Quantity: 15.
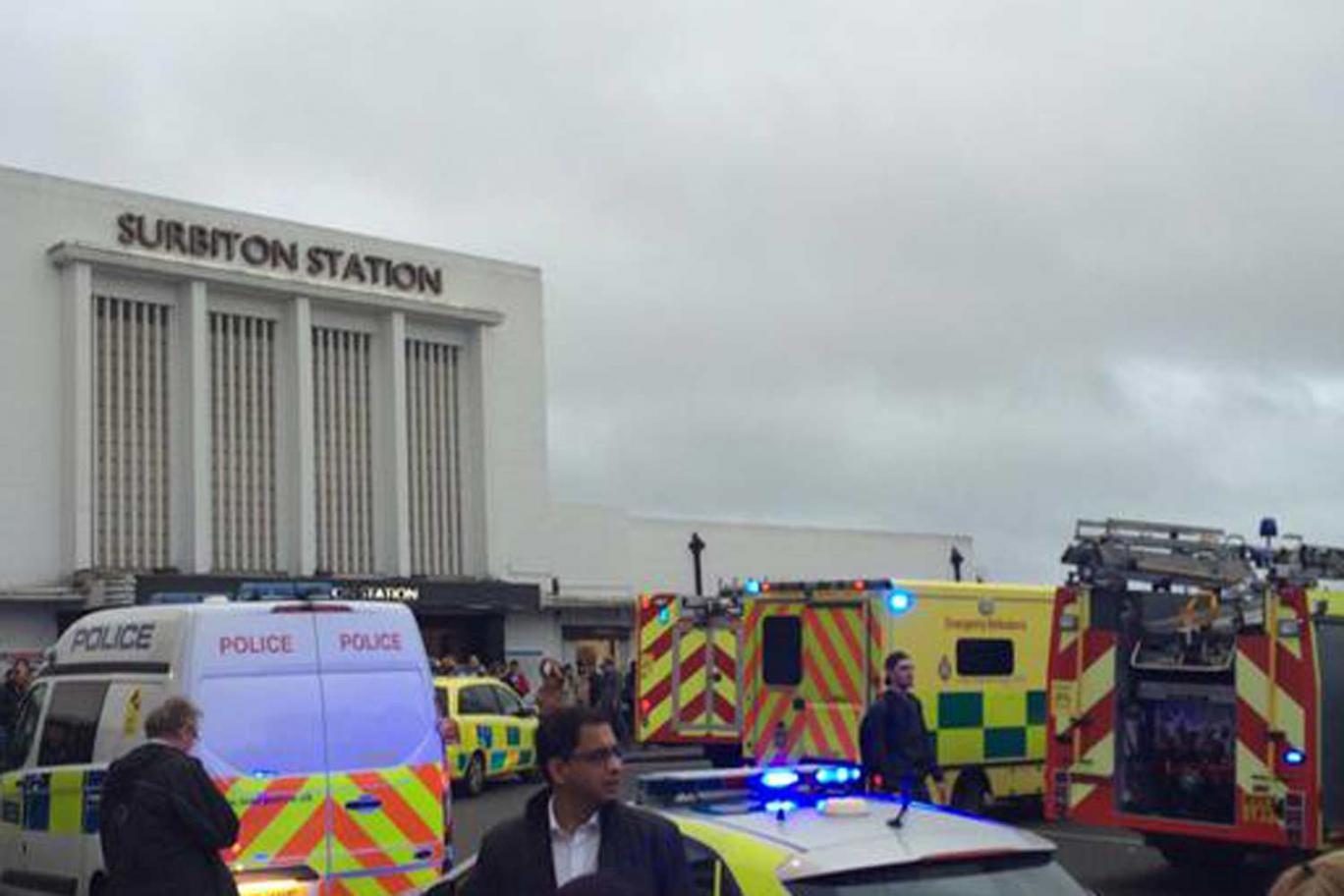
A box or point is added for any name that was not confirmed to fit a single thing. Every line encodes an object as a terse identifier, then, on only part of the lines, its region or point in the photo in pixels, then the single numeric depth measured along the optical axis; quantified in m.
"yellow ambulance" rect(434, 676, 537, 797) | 21.70
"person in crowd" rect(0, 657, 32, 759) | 22.56
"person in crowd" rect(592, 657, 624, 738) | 28.47
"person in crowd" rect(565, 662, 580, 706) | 28.12
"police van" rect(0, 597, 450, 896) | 9.81
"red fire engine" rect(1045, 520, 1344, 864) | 11.66
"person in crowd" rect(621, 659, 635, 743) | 29.11
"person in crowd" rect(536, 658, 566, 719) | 23.81
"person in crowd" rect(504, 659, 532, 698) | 31.23
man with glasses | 4.92
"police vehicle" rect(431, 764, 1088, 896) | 5.47
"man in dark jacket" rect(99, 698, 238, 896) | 7.78
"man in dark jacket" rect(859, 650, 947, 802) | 12.75
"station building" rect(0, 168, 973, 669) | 34.38
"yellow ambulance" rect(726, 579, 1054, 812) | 16.36
